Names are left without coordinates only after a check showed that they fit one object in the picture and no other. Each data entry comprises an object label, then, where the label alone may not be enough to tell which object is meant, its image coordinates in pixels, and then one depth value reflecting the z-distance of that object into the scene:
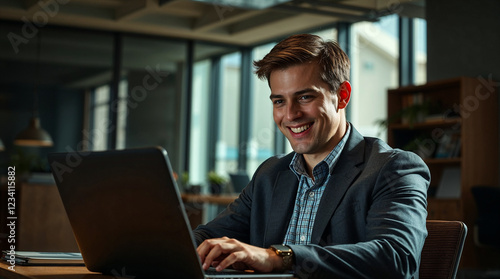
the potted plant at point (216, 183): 7.91
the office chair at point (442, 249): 1.54
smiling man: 1.28
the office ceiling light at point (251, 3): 6.72
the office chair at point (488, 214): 5.51
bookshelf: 5.97
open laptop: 1.14
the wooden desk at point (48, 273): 1.29
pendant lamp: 8.19
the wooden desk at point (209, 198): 6.97
